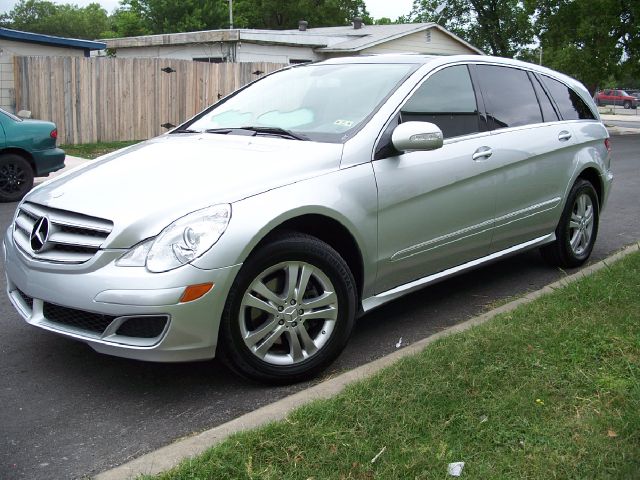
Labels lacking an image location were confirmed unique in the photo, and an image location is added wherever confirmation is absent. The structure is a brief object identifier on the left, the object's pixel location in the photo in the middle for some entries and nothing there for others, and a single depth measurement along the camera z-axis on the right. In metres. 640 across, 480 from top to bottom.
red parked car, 61.41
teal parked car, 9.89
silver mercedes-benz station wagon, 3.40
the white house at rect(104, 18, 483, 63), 24.84
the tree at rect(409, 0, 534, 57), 42.94
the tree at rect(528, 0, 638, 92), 30.78
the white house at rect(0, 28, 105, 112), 19.08
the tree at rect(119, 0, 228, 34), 56.28
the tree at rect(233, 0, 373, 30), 55.59
